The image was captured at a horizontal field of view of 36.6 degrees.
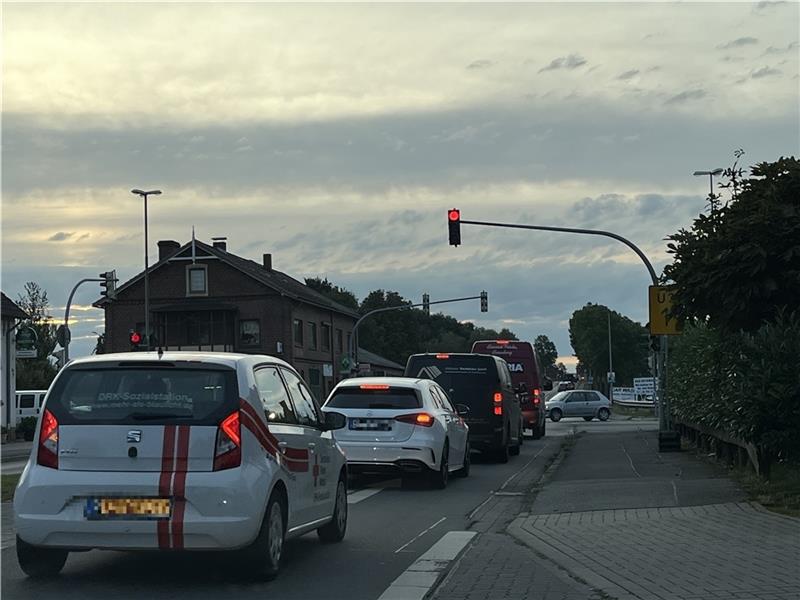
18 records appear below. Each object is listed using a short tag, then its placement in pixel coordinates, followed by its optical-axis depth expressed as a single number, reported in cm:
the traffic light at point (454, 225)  3167
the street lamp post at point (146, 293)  6358
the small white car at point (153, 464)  838
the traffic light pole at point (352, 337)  5532
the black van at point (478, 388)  2308
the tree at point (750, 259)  1523
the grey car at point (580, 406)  5812
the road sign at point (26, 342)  5181
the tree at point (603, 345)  13761
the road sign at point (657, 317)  2498
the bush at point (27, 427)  4853
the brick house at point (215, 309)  6994
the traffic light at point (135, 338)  3959
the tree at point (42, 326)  9631
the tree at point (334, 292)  14262
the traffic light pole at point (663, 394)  2538
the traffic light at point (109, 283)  4691
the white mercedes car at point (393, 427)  1691
